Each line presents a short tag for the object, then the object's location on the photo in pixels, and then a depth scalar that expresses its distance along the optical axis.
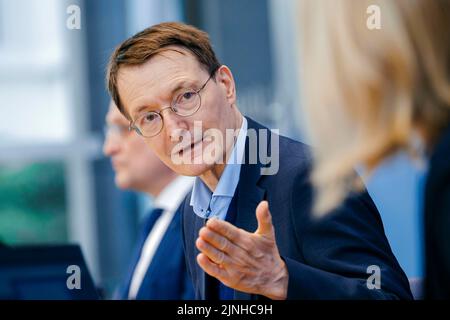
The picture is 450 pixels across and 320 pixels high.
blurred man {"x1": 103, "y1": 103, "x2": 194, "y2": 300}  4.22
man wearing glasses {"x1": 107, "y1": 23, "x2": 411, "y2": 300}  3.52
